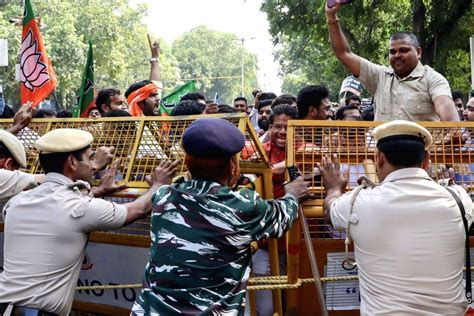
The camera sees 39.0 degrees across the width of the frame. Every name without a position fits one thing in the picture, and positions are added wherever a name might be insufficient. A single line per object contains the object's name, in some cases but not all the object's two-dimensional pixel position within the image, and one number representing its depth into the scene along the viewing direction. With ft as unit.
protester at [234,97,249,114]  33.55
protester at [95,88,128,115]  23.12
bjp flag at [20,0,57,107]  21.76
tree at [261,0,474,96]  52.54
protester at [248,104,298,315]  15.10
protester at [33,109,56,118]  27.78
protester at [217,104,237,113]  25.84
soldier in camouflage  9.57
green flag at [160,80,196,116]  30.27
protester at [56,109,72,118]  30.91
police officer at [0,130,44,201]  13.97
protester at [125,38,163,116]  22.56
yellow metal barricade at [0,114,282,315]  13.74
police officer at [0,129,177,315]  12.11
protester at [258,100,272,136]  28.02
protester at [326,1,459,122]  15.43
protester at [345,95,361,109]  31.47
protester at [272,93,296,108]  21.74
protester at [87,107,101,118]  24.67
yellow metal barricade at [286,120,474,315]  13.12
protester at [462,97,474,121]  25.27
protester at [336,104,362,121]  22.67
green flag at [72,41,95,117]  23.50
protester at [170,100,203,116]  20.15
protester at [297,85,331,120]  18.62
